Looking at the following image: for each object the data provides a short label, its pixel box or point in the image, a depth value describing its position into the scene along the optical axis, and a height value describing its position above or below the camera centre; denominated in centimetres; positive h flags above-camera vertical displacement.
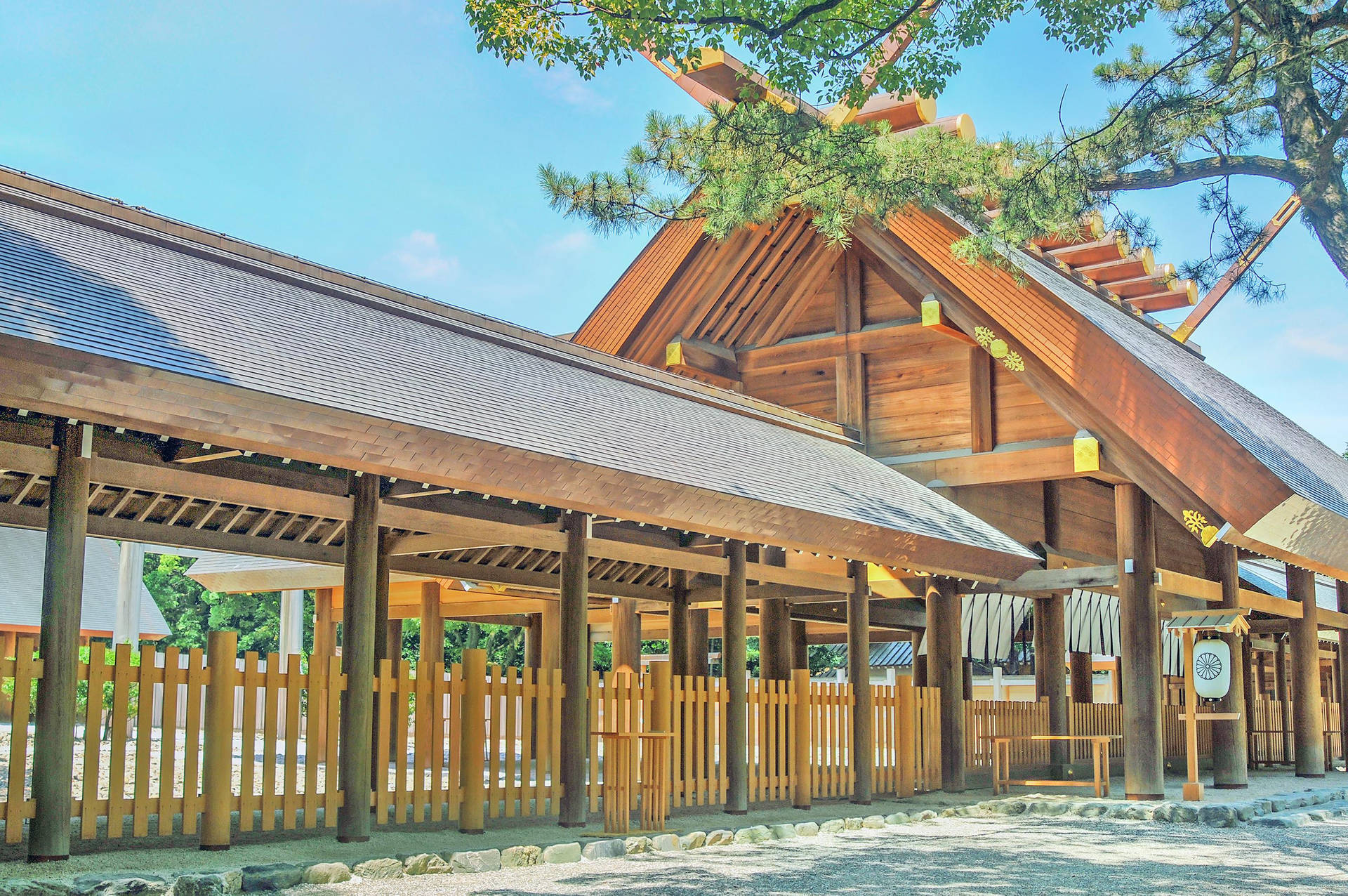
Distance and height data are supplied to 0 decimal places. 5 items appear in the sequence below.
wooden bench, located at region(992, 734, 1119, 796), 1293 -148
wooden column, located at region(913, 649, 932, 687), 1733 -59
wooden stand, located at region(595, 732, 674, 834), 909 -113
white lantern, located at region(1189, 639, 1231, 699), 1295 -43
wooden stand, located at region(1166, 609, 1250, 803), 1262 -7
